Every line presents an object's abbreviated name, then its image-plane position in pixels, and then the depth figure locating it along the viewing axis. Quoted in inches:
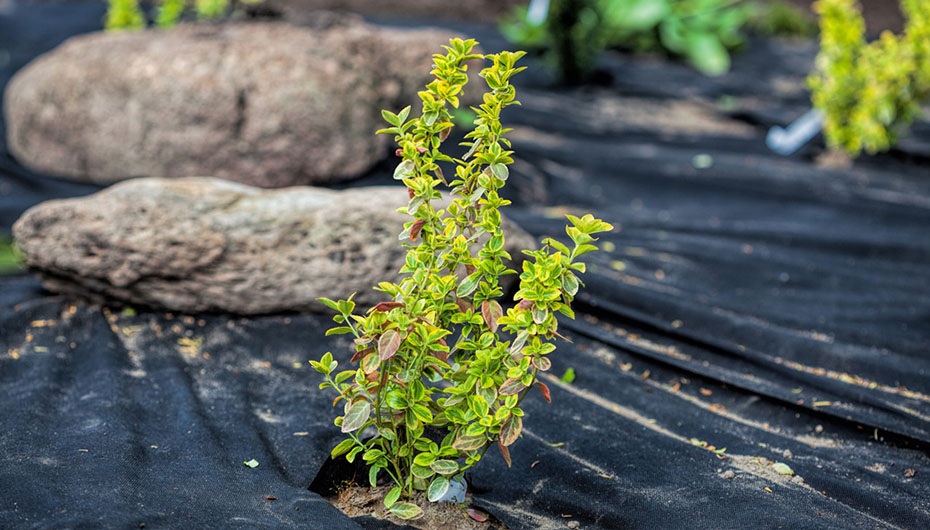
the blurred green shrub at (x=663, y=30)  275.1
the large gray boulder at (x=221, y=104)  157.1
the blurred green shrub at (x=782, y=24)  340.2
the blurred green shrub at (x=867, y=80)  185.0
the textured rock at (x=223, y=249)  112.1
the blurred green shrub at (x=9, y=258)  131.3
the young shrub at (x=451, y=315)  63.8
